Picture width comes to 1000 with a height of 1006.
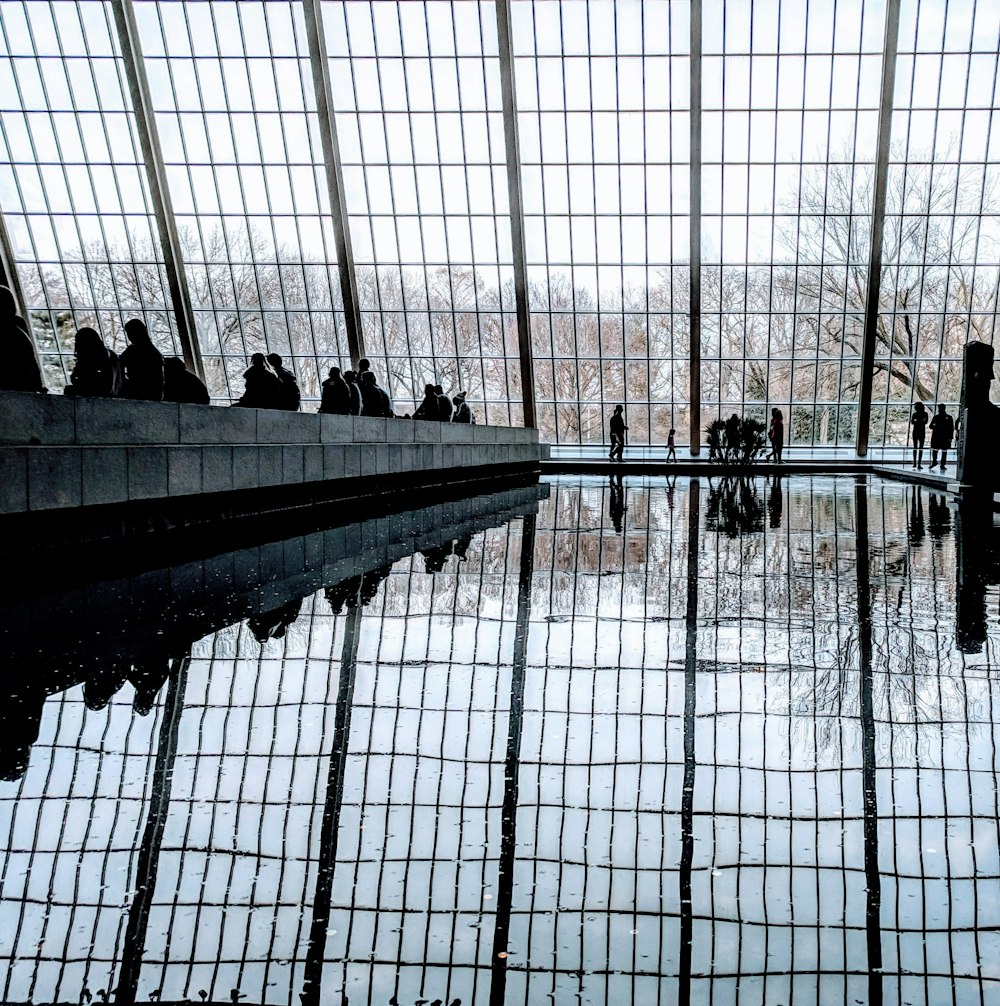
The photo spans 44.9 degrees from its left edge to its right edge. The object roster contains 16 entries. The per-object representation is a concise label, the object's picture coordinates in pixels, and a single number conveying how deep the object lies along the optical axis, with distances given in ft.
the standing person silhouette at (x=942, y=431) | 85.15
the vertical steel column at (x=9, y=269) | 102.94
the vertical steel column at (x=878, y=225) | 91.81
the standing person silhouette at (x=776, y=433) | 103.30
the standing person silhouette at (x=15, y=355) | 30.04
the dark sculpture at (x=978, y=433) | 61.87
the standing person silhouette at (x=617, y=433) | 106.32
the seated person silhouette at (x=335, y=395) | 56.49
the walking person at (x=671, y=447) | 106.83
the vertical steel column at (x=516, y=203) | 91.40
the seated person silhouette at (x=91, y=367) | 35.09
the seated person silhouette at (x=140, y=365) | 39.19
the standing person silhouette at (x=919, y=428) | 92.63
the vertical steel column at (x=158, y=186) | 91.30
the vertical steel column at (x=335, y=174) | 91.60
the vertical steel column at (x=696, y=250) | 93.71
